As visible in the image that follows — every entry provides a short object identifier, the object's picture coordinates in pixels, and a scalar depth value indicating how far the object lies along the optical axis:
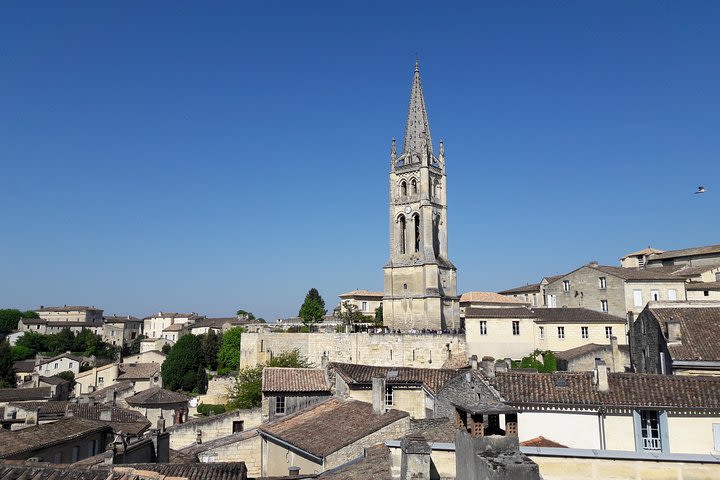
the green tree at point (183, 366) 74.31
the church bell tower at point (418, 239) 58.38
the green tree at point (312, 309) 75.06
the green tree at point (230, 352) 70.95
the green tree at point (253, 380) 41.66
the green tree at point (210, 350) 80.00
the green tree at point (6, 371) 75.05
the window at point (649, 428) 18.09
